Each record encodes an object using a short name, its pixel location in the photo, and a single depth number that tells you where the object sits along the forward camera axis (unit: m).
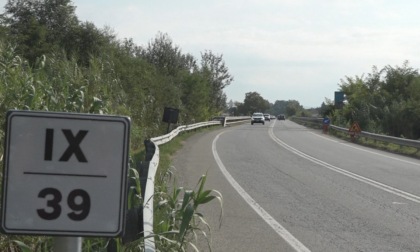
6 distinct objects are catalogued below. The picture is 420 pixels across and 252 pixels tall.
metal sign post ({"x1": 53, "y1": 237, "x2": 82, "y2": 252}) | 2.38
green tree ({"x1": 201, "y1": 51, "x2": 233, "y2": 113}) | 86.06
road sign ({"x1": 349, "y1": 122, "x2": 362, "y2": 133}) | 38.71
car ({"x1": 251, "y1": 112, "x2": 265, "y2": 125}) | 74.12
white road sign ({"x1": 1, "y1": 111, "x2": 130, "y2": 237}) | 2.35
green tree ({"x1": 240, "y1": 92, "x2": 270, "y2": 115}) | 173.38
